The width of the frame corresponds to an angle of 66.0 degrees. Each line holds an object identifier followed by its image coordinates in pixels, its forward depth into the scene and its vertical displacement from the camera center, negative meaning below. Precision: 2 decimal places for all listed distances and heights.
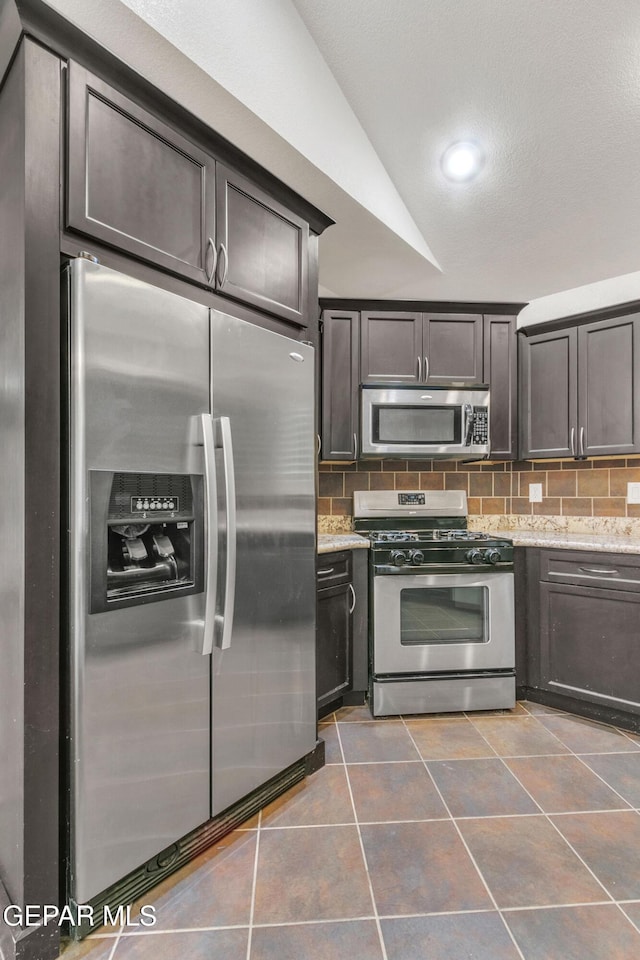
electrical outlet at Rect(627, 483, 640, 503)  2.96 -0.07
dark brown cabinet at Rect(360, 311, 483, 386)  3.03 +0.83
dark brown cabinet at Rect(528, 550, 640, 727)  2.41 -0.79
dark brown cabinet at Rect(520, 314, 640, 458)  2.77 +0.54
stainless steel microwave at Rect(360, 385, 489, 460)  2.95 +0.35
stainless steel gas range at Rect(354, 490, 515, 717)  2.57 -0.77
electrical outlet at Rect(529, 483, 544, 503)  3.32 -0.09
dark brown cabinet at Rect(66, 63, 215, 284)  1.29 +0.86
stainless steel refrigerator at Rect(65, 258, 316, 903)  1.25 -0.26
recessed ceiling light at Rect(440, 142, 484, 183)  2.09 +1.38
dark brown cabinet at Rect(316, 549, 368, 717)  2.44 -0.77
